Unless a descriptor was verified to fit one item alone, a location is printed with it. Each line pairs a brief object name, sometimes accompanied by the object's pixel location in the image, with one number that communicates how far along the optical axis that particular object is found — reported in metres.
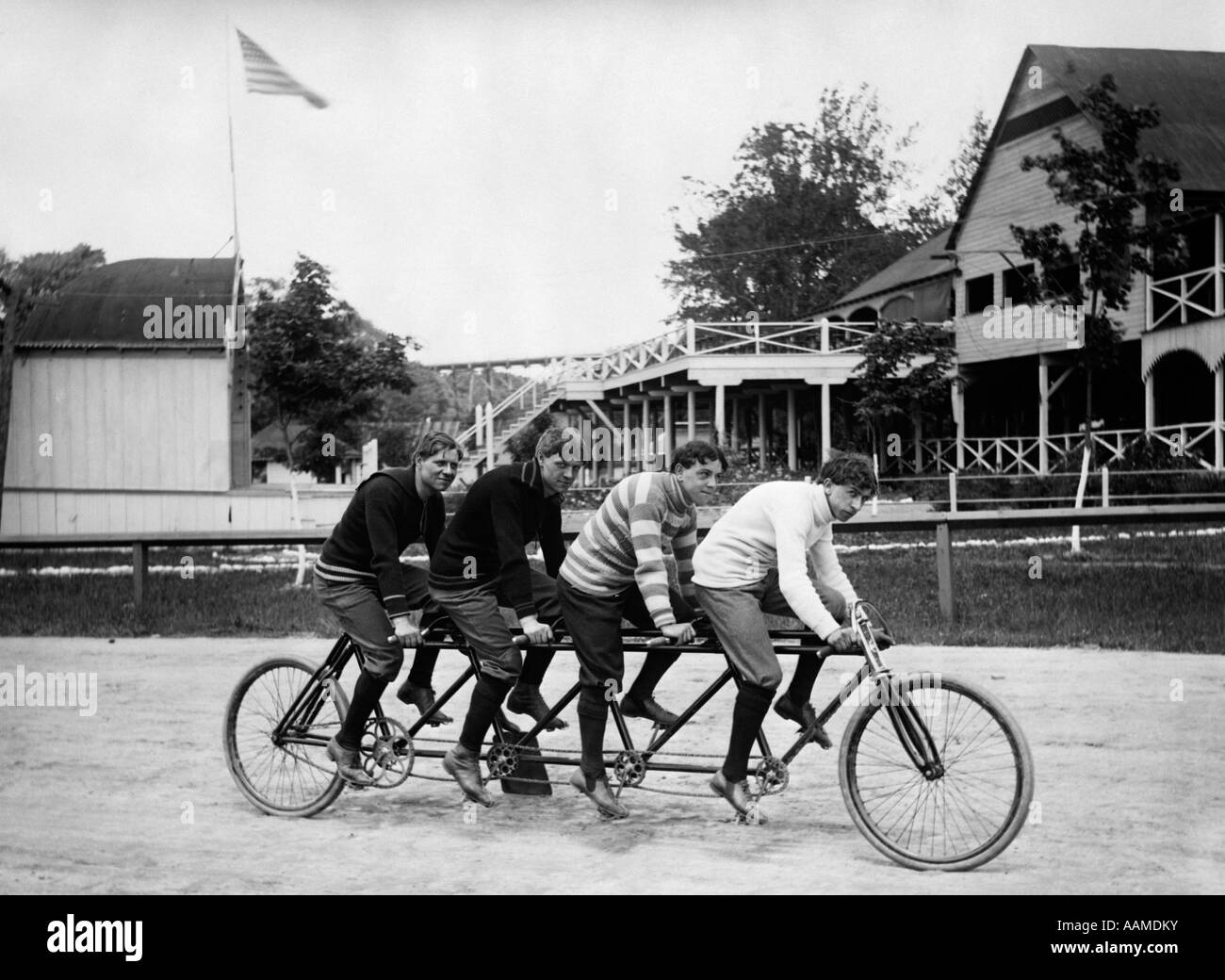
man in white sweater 5.18
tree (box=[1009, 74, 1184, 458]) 22.30
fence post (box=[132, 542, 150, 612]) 14.23
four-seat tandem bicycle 4.94
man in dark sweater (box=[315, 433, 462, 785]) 5.80
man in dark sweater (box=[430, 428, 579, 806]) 5.80
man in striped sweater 5.47
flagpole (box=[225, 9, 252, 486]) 23.81
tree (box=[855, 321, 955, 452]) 25.50
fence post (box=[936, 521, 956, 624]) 12.35
